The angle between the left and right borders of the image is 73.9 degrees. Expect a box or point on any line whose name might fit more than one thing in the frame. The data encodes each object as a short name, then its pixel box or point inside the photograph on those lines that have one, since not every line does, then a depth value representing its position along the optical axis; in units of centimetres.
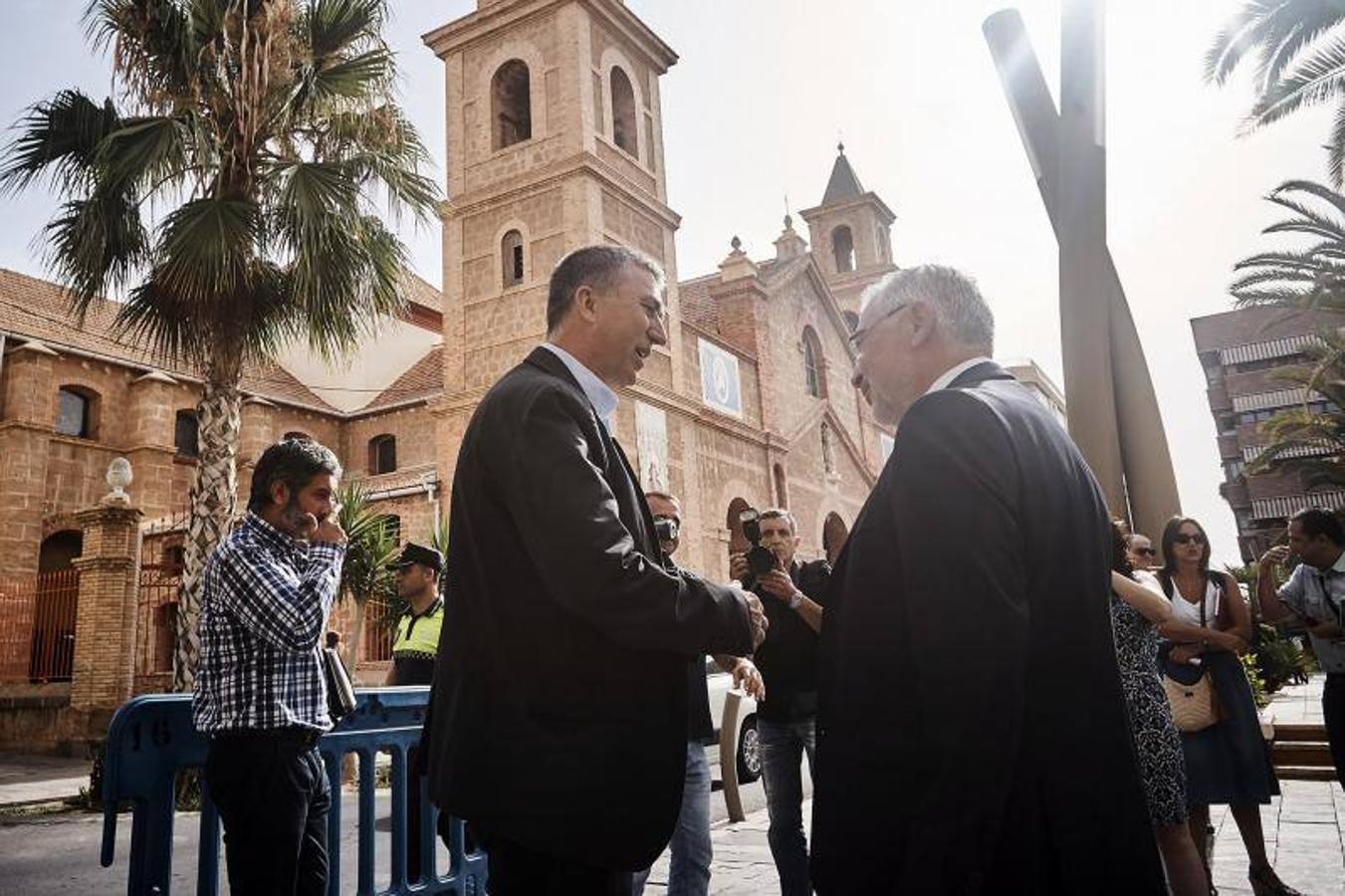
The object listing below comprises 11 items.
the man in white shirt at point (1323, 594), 469
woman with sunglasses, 429
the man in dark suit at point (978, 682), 142
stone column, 1336
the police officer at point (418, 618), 561
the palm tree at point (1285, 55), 1140
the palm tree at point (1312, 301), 1535
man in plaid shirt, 264
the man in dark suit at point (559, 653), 168
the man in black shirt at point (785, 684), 385
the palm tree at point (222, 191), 957
